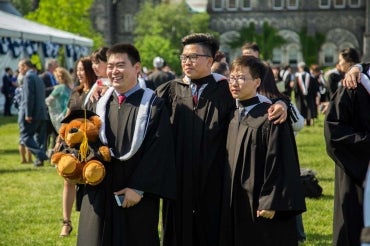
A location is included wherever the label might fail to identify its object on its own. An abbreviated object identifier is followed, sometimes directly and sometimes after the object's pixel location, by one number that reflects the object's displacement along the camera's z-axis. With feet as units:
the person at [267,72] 23.49
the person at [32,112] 57.71
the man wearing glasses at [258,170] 23.09
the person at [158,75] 70.08
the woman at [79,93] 31.59
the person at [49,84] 61.65
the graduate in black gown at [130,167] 22.74
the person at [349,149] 23.87
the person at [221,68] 39.35
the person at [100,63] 29.70
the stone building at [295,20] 306.90
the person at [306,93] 96.65
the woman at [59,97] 48.29
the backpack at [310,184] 43.03
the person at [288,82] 109.47
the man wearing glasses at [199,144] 25.24
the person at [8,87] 110.45
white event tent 104.10
